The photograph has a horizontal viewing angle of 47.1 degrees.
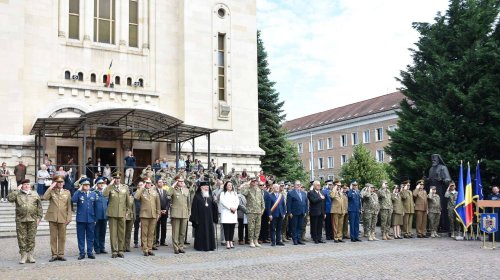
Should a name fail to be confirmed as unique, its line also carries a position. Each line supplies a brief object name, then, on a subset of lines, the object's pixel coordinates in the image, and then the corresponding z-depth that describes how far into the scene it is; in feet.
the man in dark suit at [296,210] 50.75
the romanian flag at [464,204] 55.26
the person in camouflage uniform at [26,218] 38.58
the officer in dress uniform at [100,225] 42.98
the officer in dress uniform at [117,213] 41.55
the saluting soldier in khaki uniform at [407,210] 57.47
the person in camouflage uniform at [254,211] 48.42
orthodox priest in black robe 45.57
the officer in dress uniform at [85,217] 41.23
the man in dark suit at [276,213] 49.90
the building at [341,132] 199.00
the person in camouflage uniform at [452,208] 57.52
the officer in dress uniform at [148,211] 42.91
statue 59.77
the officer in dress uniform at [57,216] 39.70
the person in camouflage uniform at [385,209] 55.47
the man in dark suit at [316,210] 51.85
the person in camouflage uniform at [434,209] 57.88
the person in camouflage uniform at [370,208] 54.54
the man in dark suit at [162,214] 47.06
